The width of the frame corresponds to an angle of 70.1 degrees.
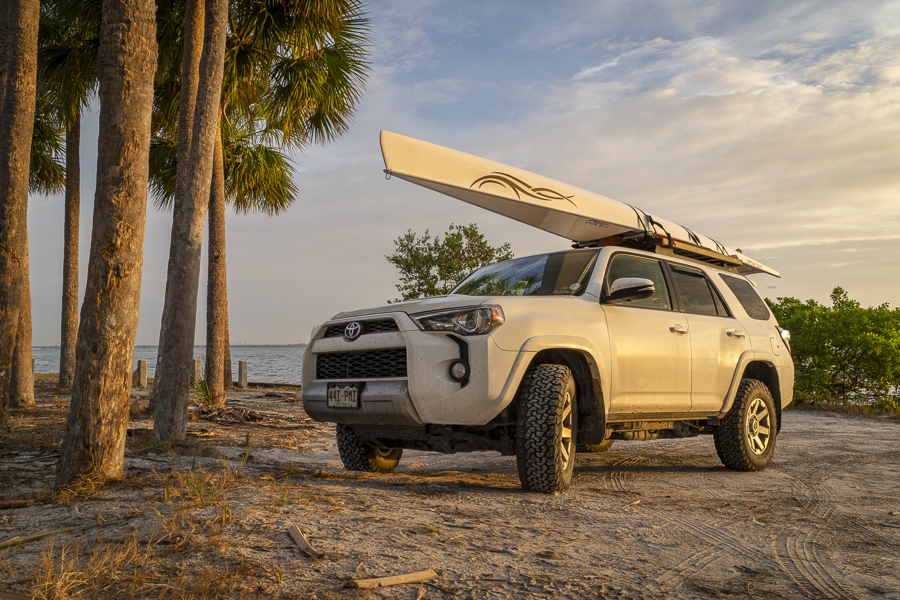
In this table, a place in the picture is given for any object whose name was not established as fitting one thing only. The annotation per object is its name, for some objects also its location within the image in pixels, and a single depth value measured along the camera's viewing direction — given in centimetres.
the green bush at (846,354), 1241
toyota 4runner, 417
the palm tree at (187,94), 870
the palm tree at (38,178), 1044
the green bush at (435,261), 2136
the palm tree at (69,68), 1116
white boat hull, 509
